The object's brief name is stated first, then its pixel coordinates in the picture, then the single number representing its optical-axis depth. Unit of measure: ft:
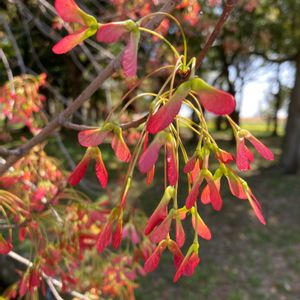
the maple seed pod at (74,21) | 0.42
